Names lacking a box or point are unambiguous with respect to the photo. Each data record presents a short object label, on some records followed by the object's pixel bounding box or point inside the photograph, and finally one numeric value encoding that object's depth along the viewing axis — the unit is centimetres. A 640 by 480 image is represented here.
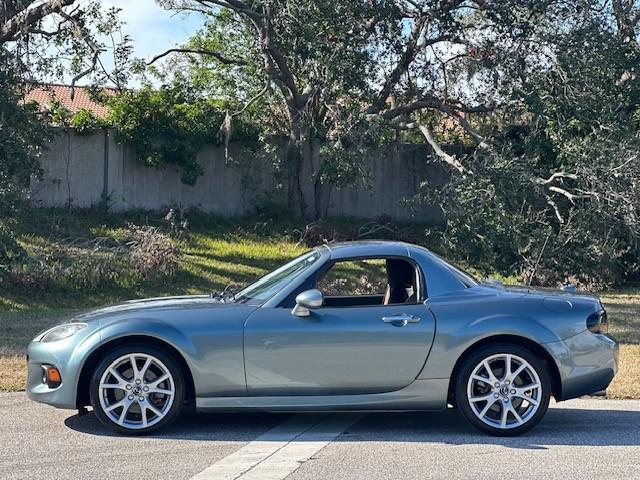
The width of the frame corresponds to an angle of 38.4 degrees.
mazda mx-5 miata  686
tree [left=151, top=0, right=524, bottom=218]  1611
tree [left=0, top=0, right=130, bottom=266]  1495
